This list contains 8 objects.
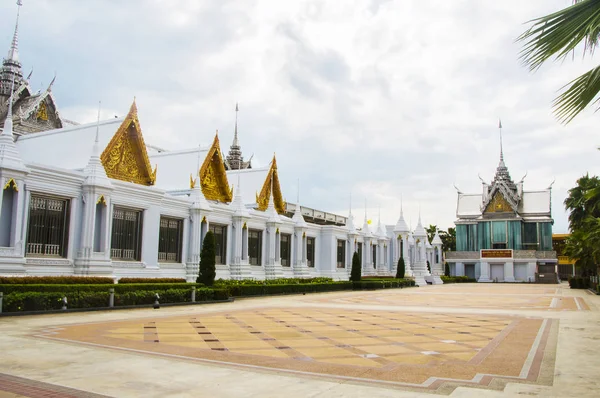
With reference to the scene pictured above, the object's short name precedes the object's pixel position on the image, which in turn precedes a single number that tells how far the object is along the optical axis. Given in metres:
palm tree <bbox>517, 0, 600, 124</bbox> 4.59
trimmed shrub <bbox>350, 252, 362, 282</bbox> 36.47
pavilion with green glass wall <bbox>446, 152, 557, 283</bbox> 67.12
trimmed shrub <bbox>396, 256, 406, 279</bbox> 44.69
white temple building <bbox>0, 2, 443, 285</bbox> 18.08
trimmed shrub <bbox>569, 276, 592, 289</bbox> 45.34
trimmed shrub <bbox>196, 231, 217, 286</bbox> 22.75
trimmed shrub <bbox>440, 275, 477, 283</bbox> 58.75
